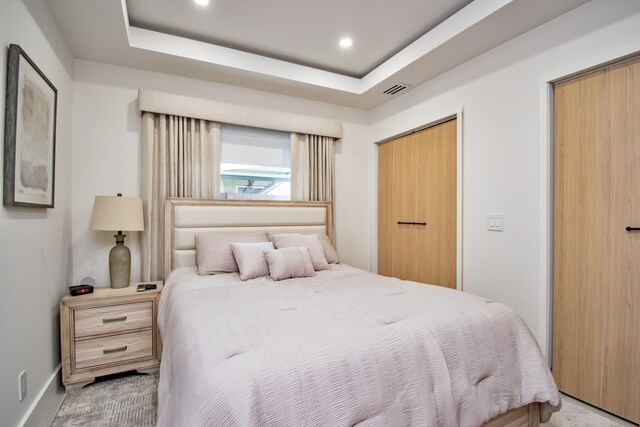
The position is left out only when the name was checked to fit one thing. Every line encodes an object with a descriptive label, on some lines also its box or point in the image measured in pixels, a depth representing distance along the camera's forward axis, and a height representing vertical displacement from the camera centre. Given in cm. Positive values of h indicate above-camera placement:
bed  98 -55
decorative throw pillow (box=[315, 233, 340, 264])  307 -39
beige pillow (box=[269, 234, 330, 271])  278 -29
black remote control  249 -62
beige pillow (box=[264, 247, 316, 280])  243 -41
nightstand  218 -91
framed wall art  149 +41
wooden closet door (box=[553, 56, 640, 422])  184 -16
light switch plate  249 -7
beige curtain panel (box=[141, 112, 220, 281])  283 +41
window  329 +52
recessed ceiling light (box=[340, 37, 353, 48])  277 +152
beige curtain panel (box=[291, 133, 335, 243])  356 +51
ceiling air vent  326 +132
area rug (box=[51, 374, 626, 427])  183 -124
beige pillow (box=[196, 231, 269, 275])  259 -35
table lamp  242 -9
